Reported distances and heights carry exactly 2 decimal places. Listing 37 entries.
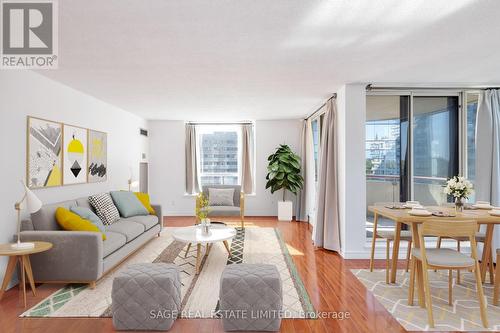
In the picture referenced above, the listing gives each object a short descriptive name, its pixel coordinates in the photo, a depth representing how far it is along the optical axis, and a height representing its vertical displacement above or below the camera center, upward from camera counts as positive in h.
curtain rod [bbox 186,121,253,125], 7.66 +1.15
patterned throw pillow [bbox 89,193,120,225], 4.27 -0.66
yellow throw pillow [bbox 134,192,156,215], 5.24 -0.67
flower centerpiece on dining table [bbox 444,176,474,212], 3.22 -0.29
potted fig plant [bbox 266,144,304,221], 6.75 -0.24
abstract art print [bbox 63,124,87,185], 4.09 +0.16
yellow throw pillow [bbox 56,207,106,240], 3.31 -0.67
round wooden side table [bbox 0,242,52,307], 2.73 -0.98
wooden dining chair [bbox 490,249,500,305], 2.84 -1.20
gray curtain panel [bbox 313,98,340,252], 4.53 -0.42
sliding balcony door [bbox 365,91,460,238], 4.53 +0.30
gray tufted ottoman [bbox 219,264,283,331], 2.31 -1.13
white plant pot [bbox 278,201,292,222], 7.05 -1.15
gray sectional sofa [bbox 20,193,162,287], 3.03 -0.98
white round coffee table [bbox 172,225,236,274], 3.67 -0.97
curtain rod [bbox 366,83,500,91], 4.41 +1.22
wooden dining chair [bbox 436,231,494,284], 3.34 -0.90
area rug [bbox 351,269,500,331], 2.46 -1.39
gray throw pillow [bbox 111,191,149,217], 4.80 -0.67
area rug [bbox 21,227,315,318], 2.65 -1.36
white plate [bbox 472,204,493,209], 3.40 -0.50
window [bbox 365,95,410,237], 4.54 +0.27
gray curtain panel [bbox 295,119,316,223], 6.61 -0.32
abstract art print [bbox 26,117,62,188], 3.40 +0.15
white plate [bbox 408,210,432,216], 2.91 -0.50
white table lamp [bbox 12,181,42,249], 2.81 -0.41
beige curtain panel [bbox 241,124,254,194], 7.58 +0.13
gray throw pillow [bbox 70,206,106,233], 3.60 -0.64
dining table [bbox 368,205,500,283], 2.85 -0.54
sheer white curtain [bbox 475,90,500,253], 4.26 +0.26
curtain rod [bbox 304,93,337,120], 4.75 +1.19
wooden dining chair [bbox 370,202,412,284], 3.36 -0.87
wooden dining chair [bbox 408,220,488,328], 2.47 -0.85
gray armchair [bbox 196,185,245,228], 6.12 -0.98
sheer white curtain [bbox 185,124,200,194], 7.59 +0.16
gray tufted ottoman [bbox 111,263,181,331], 2.33 -1.14
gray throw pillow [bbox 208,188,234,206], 6.56 -0.75
